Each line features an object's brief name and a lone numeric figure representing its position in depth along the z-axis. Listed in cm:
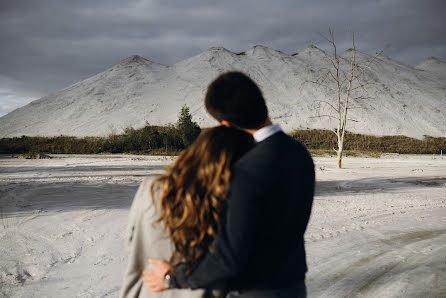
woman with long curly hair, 124
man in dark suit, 118
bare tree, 5626
